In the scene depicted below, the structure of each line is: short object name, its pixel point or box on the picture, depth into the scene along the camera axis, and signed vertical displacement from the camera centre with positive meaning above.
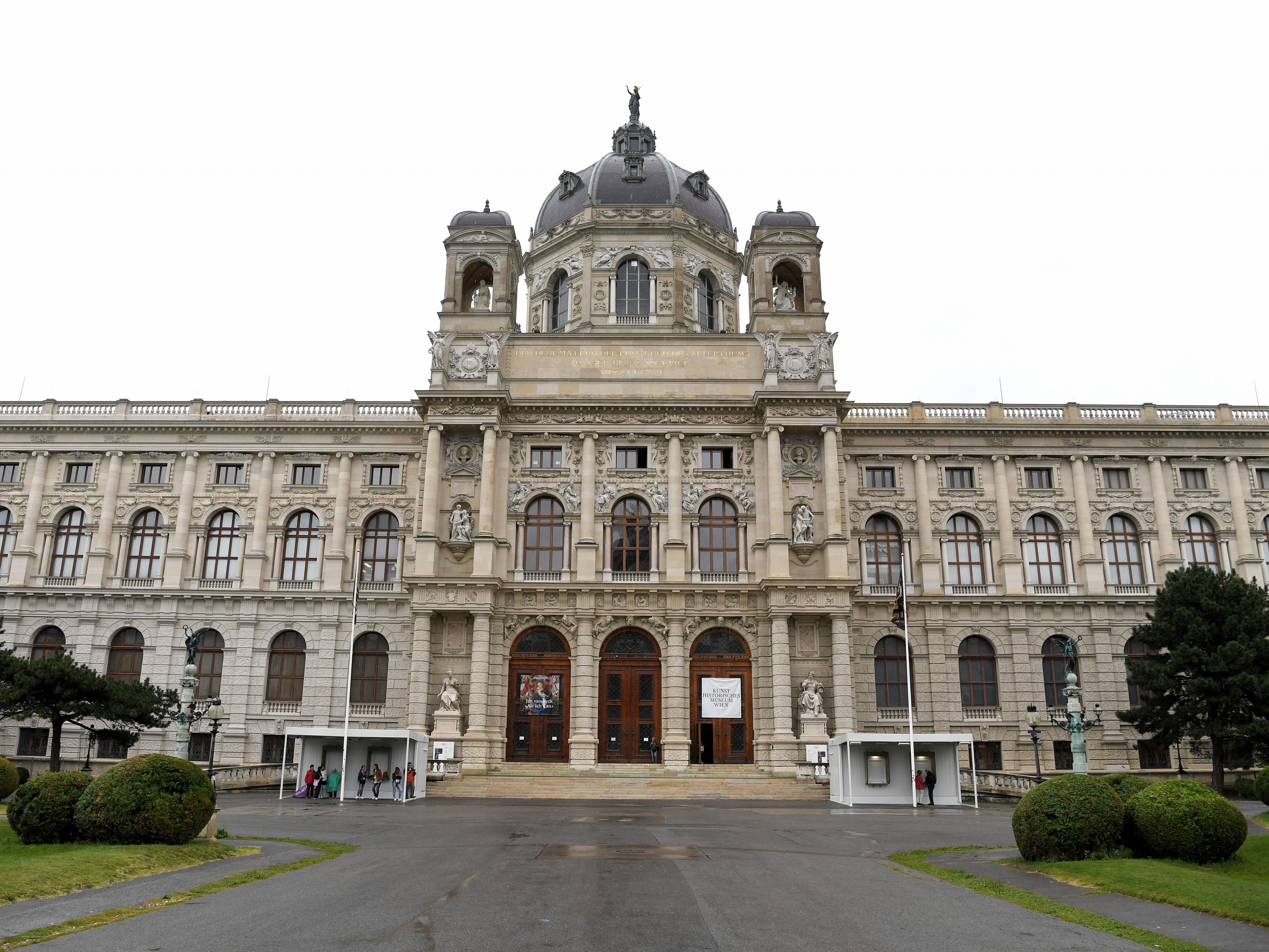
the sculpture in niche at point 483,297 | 57.81 +23.64
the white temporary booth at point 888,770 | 40.19 -1.83
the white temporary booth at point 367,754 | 40.56 -1.28
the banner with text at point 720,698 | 49.66 +1.17
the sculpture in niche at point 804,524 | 51.09 +9.74
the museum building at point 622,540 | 49.81 +9.48
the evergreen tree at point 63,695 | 41.88 +1.06
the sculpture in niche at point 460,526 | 51.06 +9.66
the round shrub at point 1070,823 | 20.06 -1.94
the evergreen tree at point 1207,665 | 42.88 +2.45
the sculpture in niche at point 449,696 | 47.25 +1.15
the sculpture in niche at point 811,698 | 47.09 +1.12
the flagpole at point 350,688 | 39.59 +1.51
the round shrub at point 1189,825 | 19.47 -1.92
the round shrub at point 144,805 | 20.75 -1.69
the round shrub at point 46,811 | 20.91 -1.80
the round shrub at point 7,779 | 27.98 -1.56
